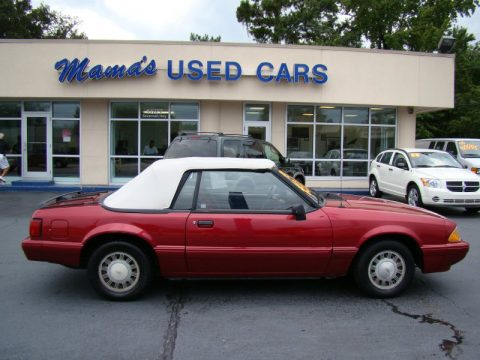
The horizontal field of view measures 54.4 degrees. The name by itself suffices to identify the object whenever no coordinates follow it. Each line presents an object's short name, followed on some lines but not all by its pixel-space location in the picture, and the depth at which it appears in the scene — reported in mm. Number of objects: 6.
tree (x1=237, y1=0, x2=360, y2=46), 34406
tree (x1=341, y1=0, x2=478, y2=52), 29688
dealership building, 15711
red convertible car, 4793
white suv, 11156
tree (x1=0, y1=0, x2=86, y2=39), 32219
